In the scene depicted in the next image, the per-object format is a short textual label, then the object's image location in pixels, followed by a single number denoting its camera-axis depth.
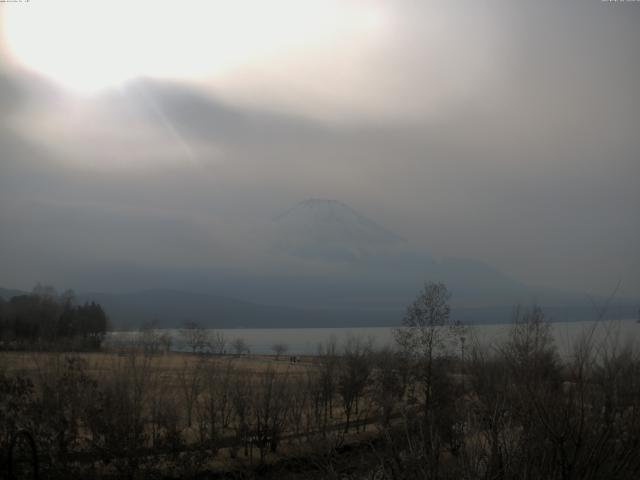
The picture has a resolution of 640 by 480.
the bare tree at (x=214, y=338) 70.59
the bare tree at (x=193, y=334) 122.25
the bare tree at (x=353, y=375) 43.09
